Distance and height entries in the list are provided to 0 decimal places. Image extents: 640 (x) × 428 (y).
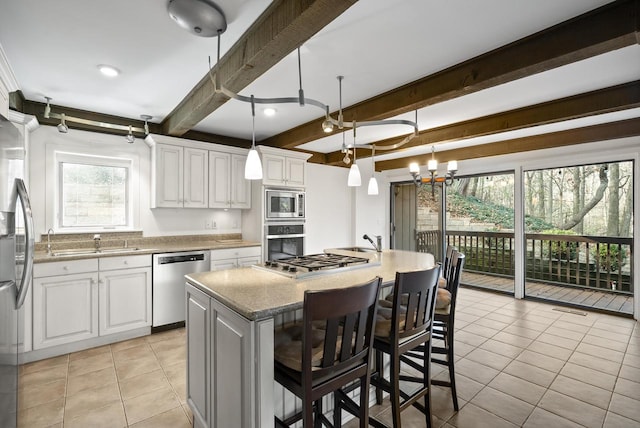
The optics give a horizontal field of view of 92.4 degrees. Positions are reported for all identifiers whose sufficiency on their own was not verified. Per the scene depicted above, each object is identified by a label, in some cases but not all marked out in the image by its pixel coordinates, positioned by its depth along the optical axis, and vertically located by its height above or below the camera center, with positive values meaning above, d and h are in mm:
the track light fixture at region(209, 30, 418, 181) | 1766 +686
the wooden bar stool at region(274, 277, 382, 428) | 1261 -638
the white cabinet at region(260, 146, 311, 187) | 4328 +721
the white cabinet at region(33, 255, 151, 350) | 2861 -819
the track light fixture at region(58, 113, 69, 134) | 2948 +876
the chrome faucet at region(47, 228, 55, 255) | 3252 -210
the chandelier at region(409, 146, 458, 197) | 4051 +640
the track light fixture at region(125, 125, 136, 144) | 3405 +888
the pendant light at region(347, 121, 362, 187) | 2900 +379
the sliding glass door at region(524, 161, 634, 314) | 4402 -314
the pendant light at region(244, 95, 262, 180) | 2064 +340
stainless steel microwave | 4352 +179
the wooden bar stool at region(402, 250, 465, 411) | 2162 -737
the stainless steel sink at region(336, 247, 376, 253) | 3377 -384
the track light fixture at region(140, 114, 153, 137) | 3568 +1170
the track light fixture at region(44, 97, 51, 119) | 2857 +984
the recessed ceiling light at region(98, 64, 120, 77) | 2396 +1177
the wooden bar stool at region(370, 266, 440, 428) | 1639 -653
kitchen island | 1347 -597
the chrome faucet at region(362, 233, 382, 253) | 3274 -327
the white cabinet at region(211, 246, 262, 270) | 3850 -531
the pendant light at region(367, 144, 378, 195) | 3373 +317
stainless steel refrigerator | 1571 -227
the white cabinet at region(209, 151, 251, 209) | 4176 +483
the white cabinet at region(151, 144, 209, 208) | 3768 +510
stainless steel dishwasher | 3477 -752
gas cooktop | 2047 -362
